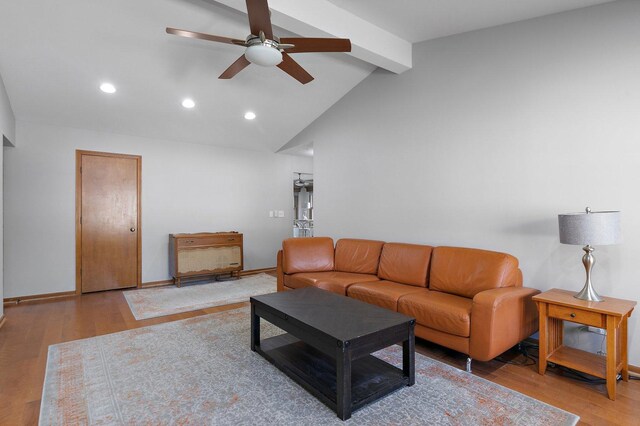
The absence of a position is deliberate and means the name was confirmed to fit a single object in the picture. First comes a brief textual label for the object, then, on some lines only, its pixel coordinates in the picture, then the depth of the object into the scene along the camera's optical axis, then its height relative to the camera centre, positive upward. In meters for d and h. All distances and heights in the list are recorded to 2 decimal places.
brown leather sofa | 2.44 -0.75
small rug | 4.03 -1.19
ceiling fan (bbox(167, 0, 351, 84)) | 2.30 +1.26
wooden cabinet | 5.20 -0.71
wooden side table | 2.13 -0.87
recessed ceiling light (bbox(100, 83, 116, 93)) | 3.91 +1.49
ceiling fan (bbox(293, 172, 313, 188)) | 7.11 +0.63
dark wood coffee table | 1.92 -0.85
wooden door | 4.78 -0.14
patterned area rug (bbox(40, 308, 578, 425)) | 1.90 -1.19
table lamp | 2.25 -0.14
